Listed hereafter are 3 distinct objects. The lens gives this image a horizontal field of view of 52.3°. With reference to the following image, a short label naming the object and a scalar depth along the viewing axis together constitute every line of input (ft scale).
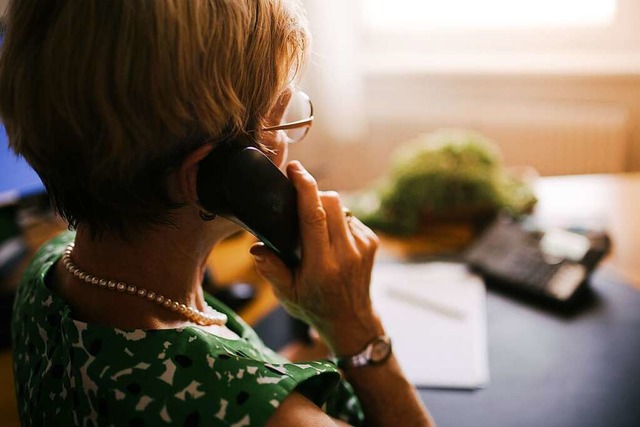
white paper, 3.30
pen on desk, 3.80
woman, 1.96
